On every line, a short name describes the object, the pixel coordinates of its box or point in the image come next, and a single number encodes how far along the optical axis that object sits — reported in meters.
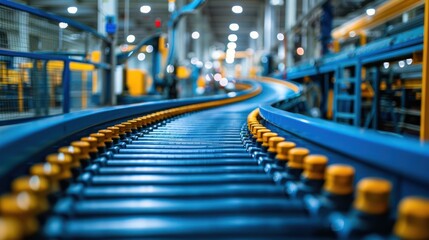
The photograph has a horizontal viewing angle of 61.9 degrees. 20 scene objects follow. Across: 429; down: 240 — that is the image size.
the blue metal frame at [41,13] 3.01
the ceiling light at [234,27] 30.46
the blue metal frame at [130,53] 7.50
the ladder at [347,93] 5.46
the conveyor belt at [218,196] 0.90
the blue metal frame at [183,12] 5.95
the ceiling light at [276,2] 19.27
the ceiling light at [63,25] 4.04
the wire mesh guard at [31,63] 3.33
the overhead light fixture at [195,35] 20.81
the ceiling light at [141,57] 30.48
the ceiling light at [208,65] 17.20
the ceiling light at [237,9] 24.80
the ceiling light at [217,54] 17.92
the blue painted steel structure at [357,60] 4.00
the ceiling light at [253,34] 30.80
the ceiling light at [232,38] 34.81
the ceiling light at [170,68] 8.39
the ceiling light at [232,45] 39.28
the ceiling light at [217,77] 15.05
